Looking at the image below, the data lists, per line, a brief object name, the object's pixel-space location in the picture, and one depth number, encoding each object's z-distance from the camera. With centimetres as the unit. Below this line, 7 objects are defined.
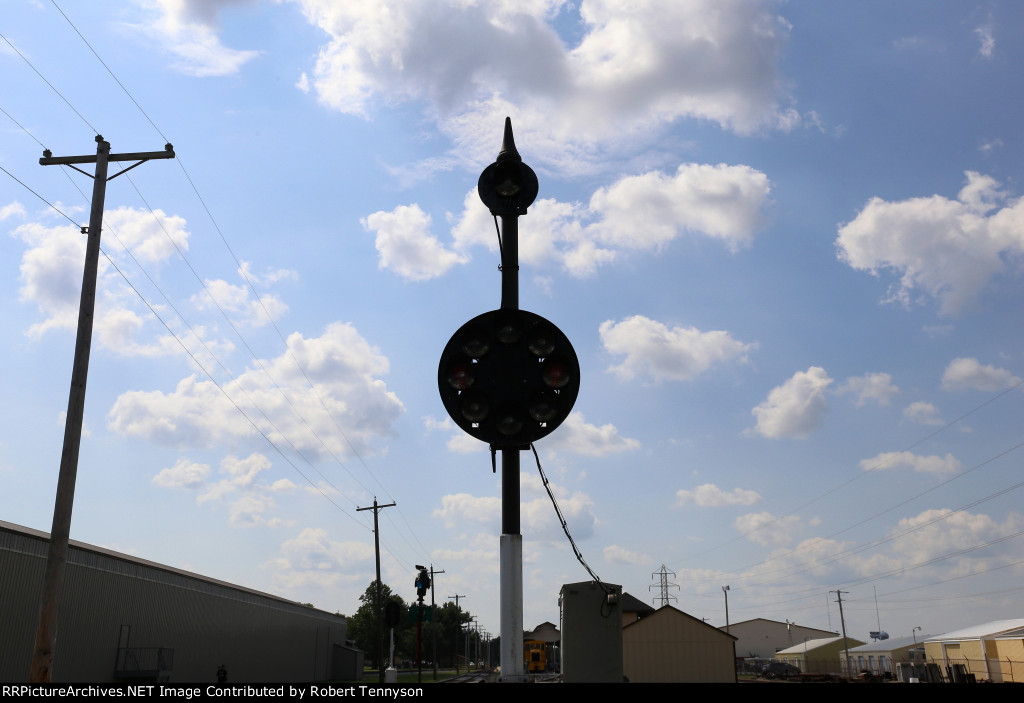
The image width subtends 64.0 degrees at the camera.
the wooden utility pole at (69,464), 1722
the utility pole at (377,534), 5705
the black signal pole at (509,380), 666
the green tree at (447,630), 15138
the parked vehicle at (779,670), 8630
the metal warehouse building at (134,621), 3269
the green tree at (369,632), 14425
